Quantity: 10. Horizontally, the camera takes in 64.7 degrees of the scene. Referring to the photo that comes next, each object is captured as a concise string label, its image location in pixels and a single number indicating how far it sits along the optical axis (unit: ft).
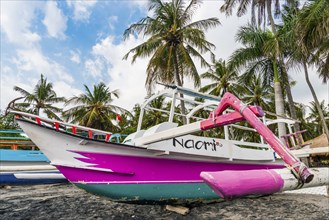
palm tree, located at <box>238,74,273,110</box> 77.71
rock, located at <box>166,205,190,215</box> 18.60
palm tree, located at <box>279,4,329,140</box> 37.52
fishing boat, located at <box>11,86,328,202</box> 16.11
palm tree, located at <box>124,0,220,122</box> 52.37
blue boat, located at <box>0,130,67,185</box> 24.09
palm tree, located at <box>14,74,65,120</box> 82.12
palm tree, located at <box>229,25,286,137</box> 51.19
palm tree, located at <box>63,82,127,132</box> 79.00
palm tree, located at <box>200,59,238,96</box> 73.67
